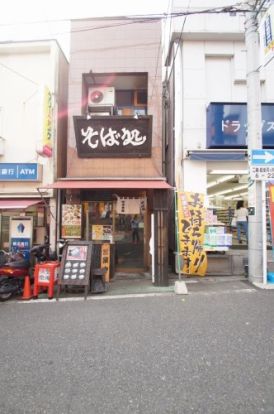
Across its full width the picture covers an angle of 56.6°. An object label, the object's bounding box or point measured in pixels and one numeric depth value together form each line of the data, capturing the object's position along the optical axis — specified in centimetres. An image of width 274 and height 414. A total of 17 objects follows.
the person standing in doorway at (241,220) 1108
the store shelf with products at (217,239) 845
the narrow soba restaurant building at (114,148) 889
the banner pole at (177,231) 793
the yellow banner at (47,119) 862
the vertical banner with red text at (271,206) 734
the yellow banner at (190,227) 804
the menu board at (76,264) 690
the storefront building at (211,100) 898
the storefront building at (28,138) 913
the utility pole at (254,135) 731
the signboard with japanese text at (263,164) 727
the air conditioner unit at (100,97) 1016
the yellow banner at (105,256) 880
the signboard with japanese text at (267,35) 634
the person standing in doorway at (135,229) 962
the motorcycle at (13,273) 690
